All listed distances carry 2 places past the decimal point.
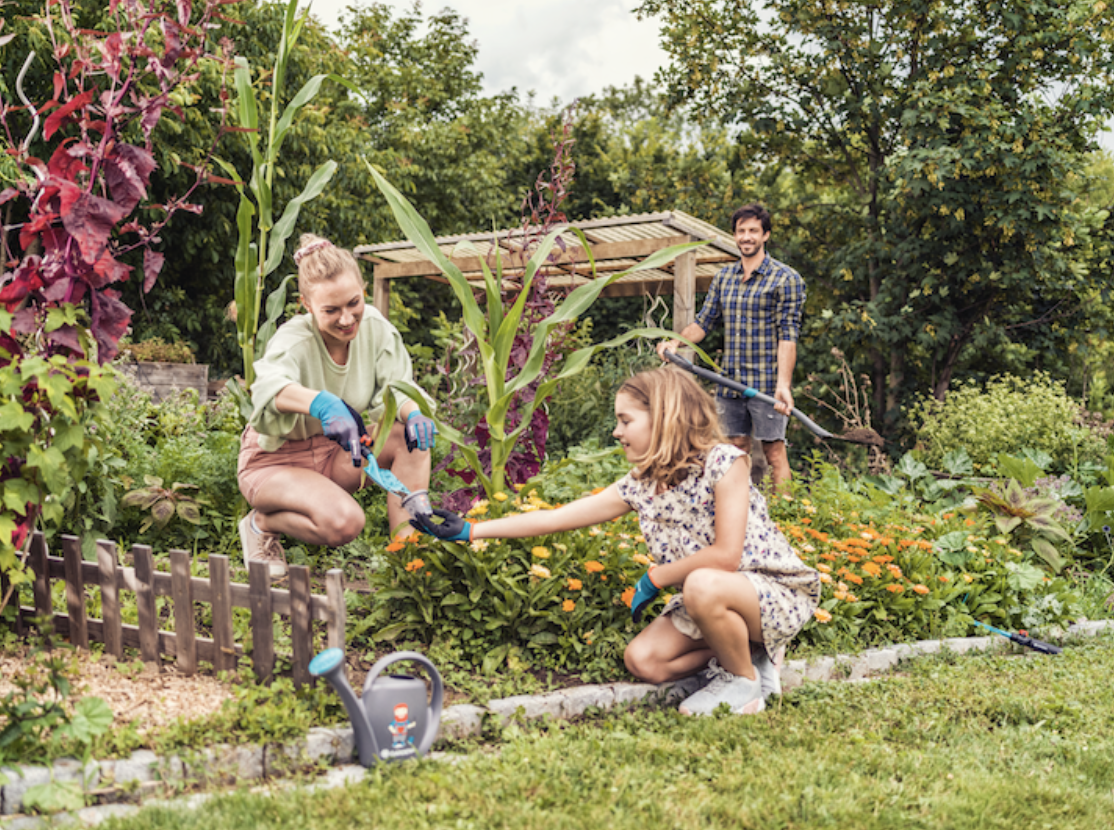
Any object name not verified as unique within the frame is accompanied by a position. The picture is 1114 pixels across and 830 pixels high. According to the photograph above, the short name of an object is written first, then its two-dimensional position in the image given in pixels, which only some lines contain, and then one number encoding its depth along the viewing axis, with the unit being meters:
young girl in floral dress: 2.52
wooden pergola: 6.19
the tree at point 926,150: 7.23
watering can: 2.04
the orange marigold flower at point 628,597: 2.88
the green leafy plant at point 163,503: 3.59
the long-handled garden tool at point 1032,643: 3.34
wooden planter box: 7.80
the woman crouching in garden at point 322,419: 2.90
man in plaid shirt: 4.67
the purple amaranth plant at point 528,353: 3.51
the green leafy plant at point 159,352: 8.76
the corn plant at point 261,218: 3.31
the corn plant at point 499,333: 2.95
